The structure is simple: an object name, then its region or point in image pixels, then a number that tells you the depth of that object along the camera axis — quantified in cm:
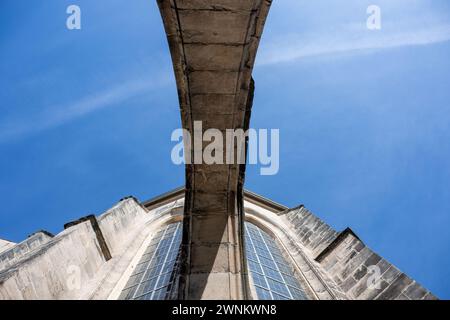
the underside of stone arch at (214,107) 341
